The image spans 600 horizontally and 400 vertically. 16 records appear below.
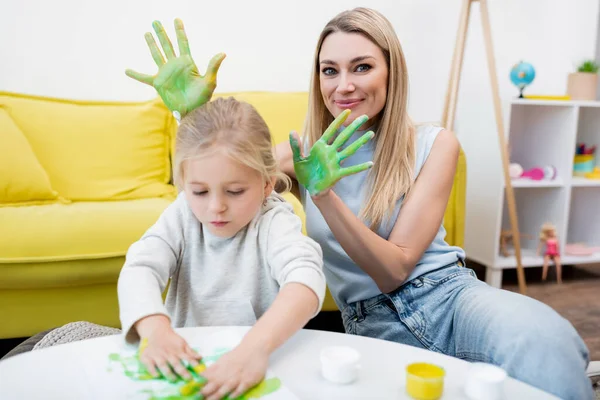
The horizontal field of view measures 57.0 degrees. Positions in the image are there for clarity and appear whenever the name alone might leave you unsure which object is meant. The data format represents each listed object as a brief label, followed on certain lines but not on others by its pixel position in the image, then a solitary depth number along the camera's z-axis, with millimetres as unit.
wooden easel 2406
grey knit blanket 960
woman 974
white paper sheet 639
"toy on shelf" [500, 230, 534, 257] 2683
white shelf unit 2631
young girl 761
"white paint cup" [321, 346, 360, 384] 657
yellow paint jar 619
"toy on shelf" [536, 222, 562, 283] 2670
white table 644
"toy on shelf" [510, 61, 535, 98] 2633
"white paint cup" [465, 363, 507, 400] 618
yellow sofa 1643
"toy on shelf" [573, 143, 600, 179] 2886
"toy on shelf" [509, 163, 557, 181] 2709
